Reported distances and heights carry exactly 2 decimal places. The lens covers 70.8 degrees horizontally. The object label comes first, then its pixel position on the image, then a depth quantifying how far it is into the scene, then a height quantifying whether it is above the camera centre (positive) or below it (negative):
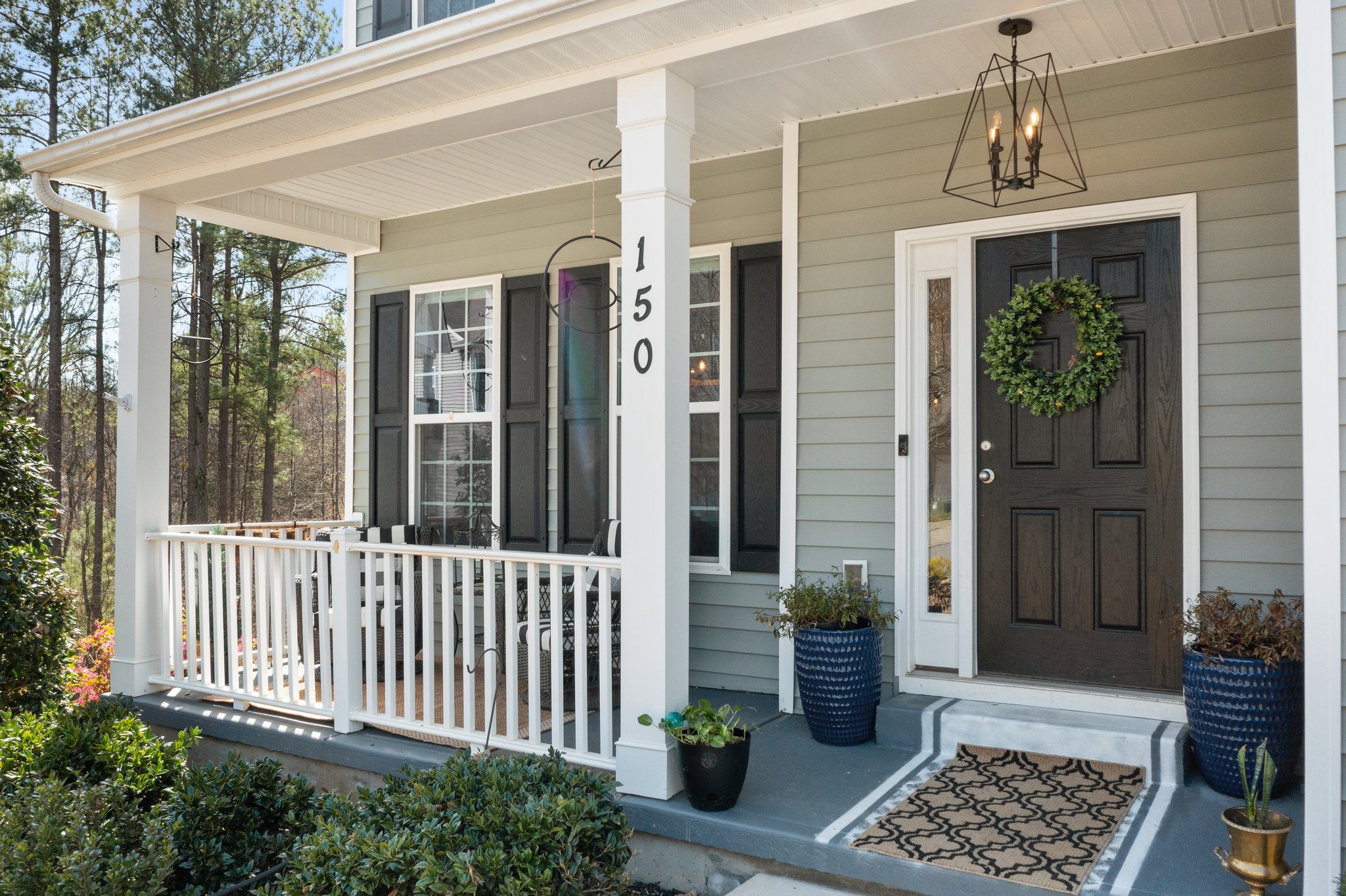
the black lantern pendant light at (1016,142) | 3.82 +1.31
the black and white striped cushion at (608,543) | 4.95 -0.47
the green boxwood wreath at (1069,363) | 3.82 +0.43
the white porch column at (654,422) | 3.25 +0.12
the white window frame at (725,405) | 4.84 +0.26
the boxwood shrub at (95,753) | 3.59 -1.16
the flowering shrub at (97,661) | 6.80 -1.71
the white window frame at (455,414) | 5.81 +0.27
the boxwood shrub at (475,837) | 2.45 -1.04
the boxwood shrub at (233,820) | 3.12 -1.25
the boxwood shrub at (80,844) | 2.66 -1.16
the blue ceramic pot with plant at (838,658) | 3.85 -0.83
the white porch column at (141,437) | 4.83 +0.10
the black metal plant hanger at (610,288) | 4.89 +1.01
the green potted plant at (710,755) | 3.07 -0.98
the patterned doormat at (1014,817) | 2.76 -1.19
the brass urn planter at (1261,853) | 2.28 -0.97
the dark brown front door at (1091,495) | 3.75 -0.17
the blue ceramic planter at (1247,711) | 3.09 -0.85
